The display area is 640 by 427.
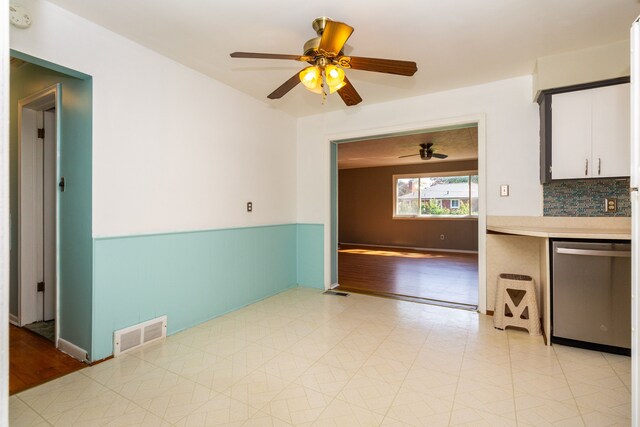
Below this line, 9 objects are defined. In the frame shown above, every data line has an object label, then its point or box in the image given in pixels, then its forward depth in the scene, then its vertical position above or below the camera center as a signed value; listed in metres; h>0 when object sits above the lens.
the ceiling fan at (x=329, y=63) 1.93 +0.97
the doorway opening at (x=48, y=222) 2.22 -0.08
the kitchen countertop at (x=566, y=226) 2.26 -0.13
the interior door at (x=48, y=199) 2.97 +0.12
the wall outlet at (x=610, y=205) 2.72 +0.06
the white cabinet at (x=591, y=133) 2.51 +0.66
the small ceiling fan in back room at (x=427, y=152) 6.05 +1.20
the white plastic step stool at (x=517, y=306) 2.72 -0.83
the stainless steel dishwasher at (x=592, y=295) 2.21 -0.60
